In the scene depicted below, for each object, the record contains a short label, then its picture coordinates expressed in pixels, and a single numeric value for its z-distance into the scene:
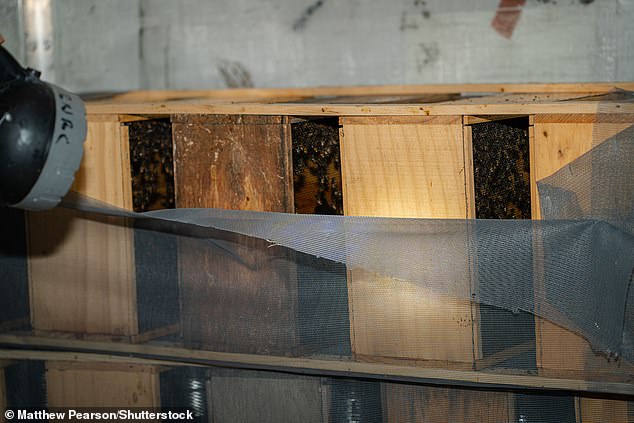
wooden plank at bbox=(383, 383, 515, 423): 2.27
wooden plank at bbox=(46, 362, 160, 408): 2.39
